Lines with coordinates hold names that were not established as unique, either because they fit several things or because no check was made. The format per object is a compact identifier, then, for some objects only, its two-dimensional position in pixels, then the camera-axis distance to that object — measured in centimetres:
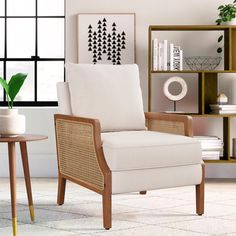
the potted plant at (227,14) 624
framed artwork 659
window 692
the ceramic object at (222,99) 633
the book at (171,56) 622
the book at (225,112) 623
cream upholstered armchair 401
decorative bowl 648
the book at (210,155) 620
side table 364
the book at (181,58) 625
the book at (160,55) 623
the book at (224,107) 623
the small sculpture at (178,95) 637
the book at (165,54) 622
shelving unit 618
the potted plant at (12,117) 386
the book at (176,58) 625
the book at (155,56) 623
